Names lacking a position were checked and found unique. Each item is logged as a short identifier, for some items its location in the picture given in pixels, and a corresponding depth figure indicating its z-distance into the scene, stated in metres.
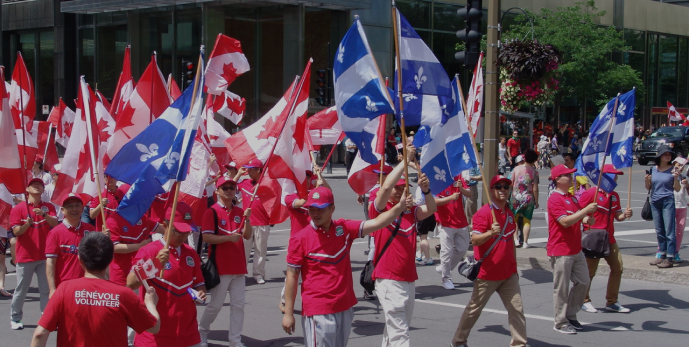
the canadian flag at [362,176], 8.59
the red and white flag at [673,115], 28.50
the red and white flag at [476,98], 11.05
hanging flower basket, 12.30
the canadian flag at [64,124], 13.17
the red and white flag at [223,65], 9.22
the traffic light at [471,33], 11.98
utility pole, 11.98
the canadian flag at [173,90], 10.95
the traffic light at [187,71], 19.86
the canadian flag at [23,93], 10.53
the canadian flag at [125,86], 9.03
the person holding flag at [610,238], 8.96
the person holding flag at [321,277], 5.54
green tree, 37.59
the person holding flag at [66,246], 7.14
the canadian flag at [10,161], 8.13
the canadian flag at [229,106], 11.55
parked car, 36.31
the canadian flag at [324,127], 10.27
